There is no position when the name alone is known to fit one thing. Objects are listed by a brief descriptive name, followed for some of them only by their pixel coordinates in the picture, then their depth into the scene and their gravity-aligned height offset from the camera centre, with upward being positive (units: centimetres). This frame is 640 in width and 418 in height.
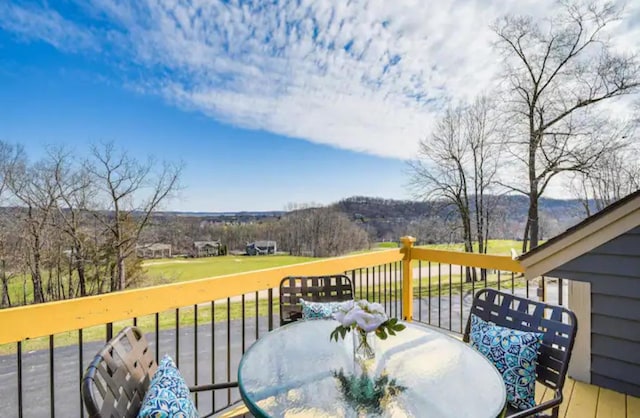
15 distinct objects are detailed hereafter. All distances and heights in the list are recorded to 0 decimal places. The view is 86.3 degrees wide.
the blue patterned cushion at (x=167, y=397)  100 -58
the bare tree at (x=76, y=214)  1042 -6
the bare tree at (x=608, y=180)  700 +65
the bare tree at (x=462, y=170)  1030 +126
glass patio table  120 -70
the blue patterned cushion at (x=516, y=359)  161 -73
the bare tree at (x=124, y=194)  1162 +65
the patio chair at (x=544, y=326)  152 -60
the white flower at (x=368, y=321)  138 -45
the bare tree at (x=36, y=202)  921 +30
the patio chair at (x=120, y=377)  94 -53
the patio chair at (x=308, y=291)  242 -59
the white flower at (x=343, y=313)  142 -44
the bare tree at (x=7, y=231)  889 -48
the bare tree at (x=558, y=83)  735 +301
